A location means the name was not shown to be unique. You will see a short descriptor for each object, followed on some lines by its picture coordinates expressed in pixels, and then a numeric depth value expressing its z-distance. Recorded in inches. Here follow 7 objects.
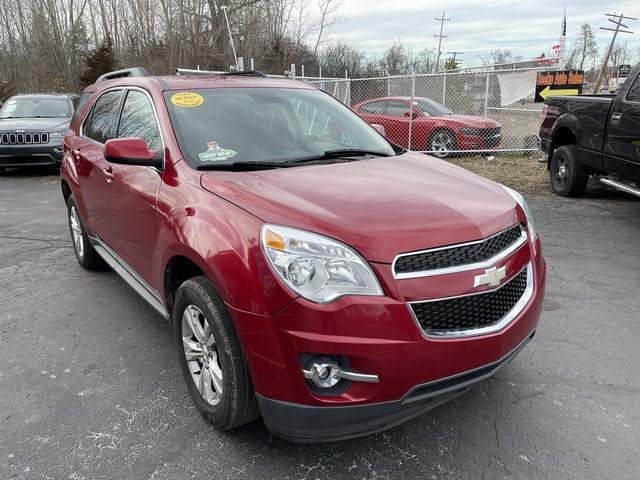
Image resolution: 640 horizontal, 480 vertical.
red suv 80.9
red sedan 458.6
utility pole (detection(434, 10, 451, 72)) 1887.3
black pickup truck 238.1
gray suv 418.0
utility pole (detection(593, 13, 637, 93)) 2322.8
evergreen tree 1039.0
